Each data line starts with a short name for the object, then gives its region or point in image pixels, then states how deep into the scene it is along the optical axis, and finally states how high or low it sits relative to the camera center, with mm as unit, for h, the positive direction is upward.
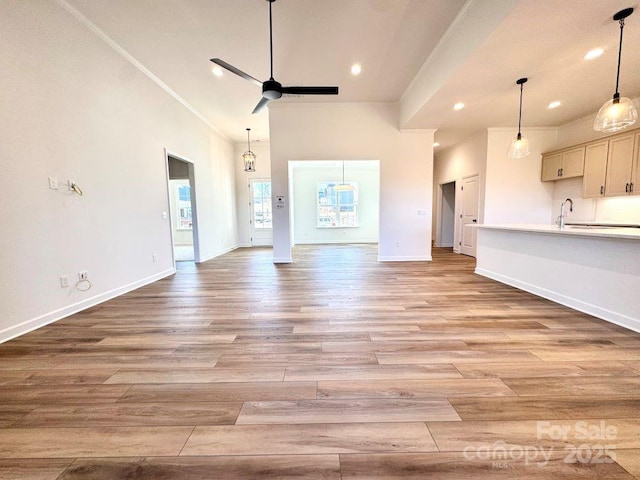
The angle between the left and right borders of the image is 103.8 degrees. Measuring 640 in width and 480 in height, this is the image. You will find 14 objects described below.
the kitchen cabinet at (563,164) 4930 +1072
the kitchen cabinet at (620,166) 4133 +836
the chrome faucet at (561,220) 3406 -64
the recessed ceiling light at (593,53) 2822 +1858
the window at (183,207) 9906 +402
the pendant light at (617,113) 2385 +988
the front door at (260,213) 8617 +145
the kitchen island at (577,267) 2383 -607
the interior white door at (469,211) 6277 +120
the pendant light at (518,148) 3801 +1024
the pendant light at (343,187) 8228 +967
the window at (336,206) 9453 +403
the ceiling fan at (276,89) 2985 +1596
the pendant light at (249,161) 6821 +1524
